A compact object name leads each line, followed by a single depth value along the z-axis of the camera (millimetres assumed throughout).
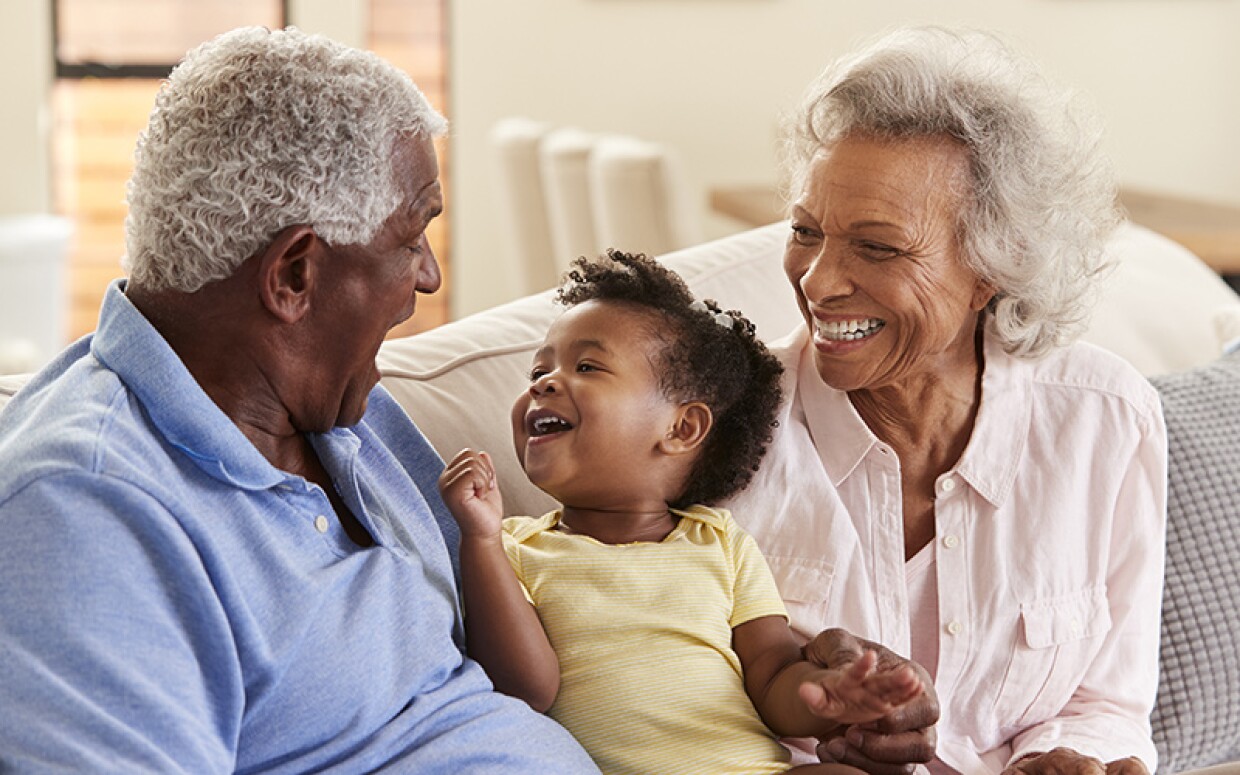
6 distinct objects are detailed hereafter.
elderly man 1093
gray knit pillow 1918
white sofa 1757
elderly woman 1707
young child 1488
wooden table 3979
